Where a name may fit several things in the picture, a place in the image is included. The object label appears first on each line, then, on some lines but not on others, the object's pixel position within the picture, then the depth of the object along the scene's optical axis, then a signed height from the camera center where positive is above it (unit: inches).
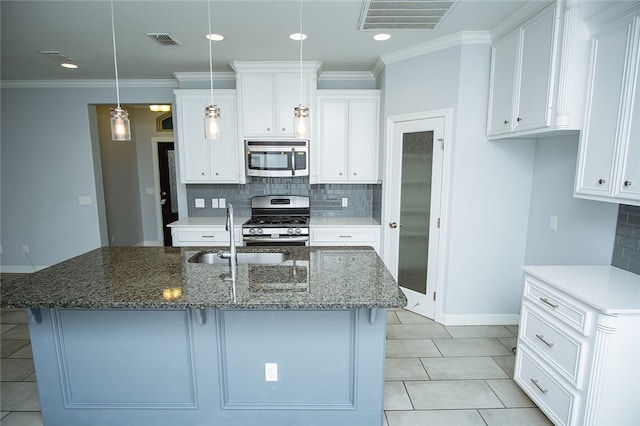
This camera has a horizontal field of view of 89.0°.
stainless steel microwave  148.4 +6.8
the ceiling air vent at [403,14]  89.7 +46.3
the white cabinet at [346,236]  148.0 -28.9
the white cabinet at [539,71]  77.3 +27.1
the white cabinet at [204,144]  149.4 +12.8
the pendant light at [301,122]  77.9 +12.1
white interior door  123.7 -13.9
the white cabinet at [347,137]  150.3 +16.4
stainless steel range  144.4 -23.1
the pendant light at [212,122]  77.7 +11.9
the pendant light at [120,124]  71.6 +10.3
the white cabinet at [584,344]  62.4 -35.6
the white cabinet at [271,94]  142.7 +34.4
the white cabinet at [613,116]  65.6 +12.2
